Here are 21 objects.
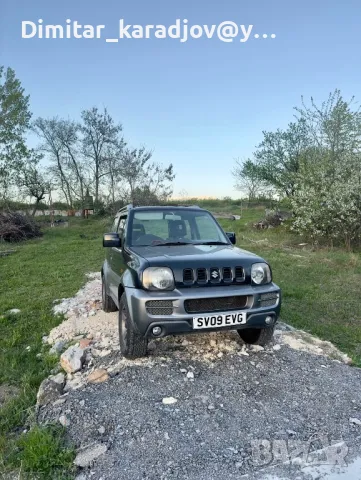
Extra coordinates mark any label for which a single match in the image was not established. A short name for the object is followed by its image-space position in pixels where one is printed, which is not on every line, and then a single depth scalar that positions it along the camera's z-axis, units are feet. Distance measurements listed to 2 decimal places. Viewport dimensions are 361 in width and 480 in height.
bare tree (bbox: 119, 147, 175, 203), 96.00
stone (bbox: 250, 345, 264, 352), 13.37
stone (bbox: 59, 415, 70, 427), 9.41
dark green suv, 10.94
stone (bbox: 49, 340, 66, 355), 14.63
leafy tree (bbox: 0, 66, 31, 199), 83.35
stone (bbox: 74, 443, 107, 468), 8.03
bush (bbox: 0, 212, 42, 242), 65.26
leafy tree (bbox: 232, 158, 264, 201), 93.48
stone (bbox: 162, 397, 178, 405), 10.06
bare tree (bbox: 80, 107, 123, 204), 115.24
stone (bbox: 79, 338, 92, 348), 14.06
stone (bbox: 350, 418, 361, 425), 9.42
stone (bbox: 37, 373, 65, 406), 10.85
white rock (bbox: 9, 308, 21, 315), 21.22
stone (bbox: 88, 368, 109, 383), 11.30
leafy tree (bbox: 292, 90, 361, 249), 42.80
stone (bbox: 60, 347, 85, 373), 12.27
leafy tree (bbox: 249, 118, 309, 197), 78.21
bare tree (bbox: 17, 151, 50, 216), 93.45
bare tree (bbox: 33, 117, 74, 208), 114.21
